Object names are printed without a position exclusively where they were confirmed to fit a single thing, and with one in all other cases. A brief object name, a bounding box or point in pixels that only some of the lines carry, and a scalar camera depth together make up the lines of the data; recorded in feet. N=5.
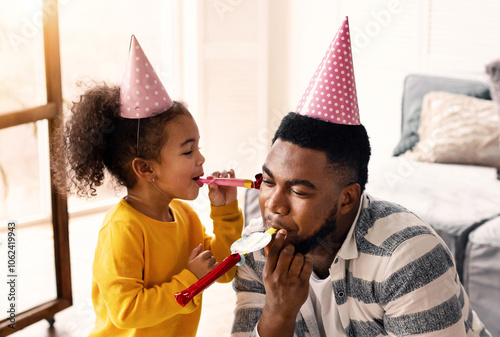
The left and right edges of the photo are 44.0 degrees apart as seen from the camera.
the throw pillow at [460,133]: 9.91
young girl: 4.44
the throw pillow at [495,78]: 9.57
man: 3.94
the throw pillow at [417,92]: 10.80
